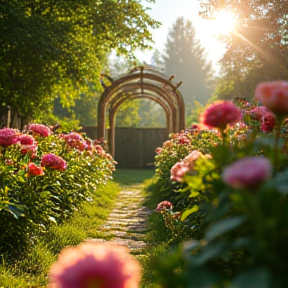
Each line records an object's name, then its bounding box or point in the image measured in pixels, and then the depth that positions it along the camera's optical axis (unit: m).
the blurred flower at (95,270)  0.91
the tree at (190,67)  59.69
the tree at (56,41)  10.87
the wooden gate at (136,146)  19.22
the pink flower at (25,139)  3.93
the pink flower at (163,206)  4.30
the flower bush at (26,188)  3.64
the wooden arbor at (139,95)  11.77
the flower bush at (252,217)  0.94
